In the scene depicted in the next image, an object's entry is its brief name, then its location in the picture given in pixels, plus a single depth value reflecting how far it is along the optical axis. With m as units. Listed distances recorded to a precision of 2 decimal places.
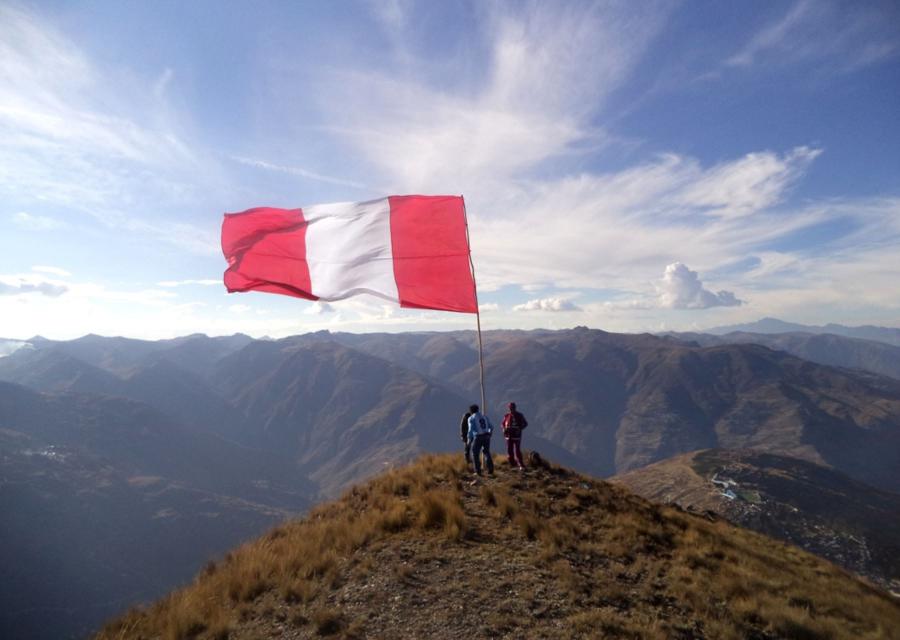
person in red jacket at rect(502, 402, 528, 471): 15.84
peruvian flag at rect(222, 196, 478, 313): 13.55
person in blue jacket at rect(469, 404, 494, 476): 15.23
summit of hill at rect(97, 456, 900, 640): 7.66
